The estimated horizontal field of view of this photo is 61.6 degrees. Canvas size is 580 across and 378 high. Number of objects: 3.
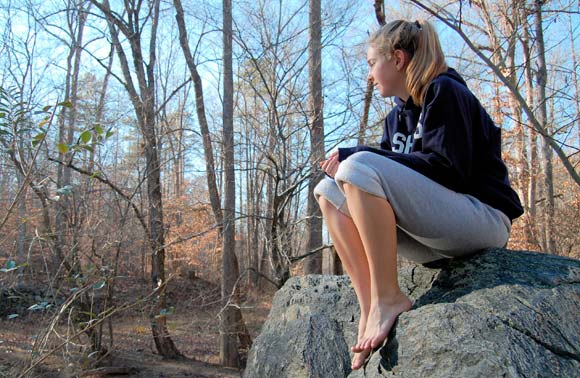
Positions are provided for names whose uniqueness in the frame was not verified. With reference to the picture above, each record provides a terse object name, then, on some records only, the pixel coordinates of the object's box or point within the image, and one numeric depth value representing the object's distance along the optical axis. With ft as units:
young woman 5.15
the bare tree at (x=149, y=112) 23.62
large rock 4.29
